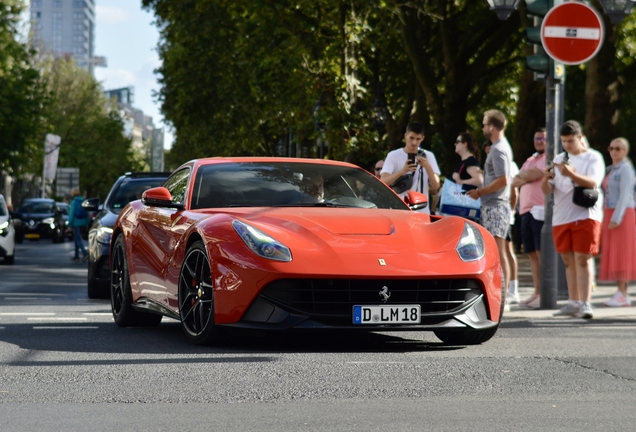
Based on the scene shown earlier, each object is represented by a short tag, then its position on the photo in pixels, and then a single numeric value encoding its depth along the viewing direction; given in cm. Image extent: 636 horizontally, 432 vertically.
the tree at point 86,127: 8781
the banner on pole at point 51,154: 8081
